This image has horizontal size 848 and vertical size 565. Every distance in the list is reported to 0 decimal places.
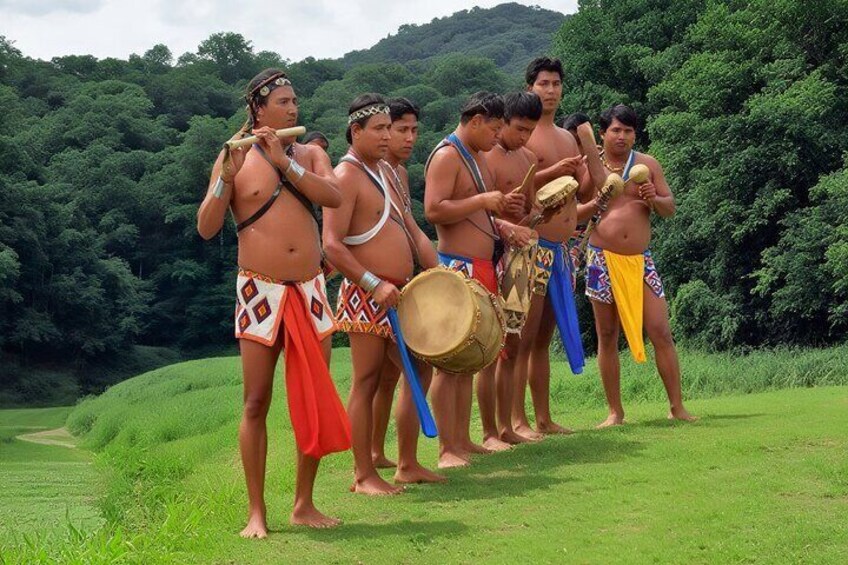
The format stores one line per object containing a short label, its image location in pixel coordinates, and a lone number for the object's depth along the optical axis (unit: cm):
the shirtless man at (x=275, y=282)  612
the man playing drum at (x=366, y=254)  708
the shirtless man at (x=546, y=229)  887
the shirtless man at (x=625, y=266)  931
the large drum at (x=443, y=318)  700
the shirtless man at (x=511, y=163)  821
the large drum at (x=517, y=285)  807
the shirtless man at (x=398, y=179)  759
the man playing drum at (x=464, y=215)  784
